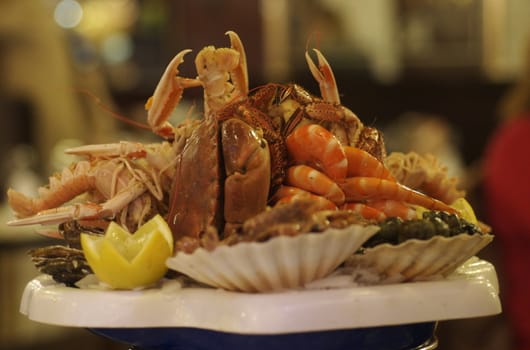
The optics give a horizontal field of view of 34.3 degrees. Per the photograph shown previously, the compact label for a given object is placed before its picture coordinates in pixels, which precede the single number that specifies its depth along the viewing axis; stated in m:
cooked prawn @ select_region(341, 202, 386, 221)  1.33
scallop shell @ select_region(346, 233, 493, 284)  1.18
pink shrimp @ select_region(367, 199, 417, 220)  1.38
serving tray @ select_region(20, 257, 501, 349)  1.09
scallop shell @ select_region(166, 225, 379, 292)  1.08
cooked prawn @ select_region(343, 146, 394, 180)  1.40
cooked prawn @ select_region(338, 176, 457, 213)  1.37
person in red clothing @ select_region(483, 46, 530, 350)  3.10
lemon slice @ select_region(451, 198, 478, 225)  1.48
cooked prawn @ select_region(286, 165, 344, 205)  1.30
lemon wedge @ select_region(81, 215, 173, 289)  1.23
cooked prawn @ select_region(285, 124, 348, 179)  1.35
